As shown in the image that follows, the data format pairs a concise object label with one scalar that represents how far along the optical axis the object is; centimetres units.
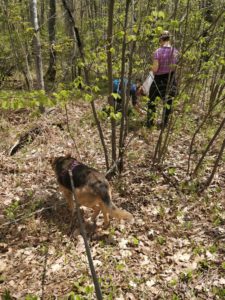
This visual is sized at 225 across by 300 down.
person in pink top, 526
